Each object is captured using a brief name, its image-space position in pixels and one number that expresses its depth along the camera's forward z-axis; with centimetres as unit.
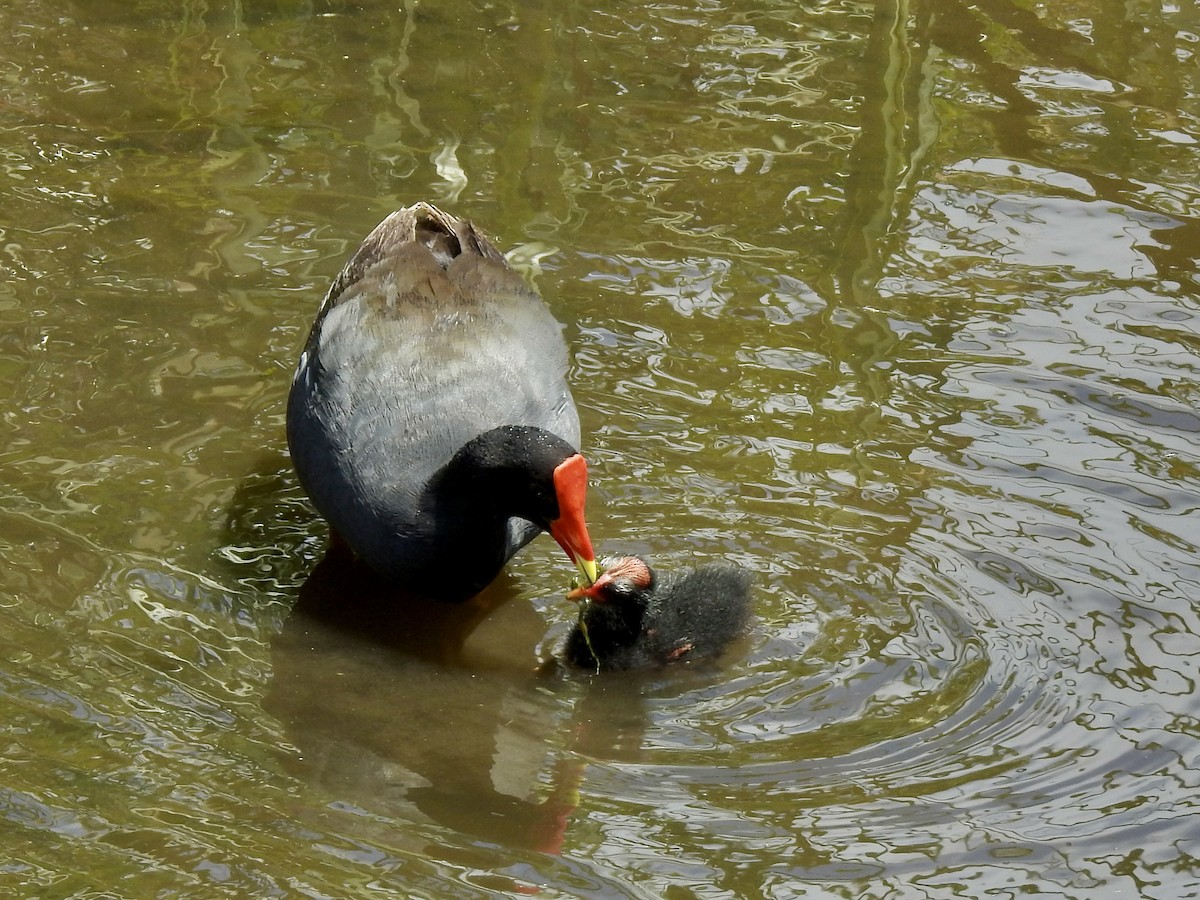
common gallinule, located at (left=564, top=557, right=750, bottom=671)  836
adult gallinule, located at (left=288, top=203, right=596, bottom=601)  847
